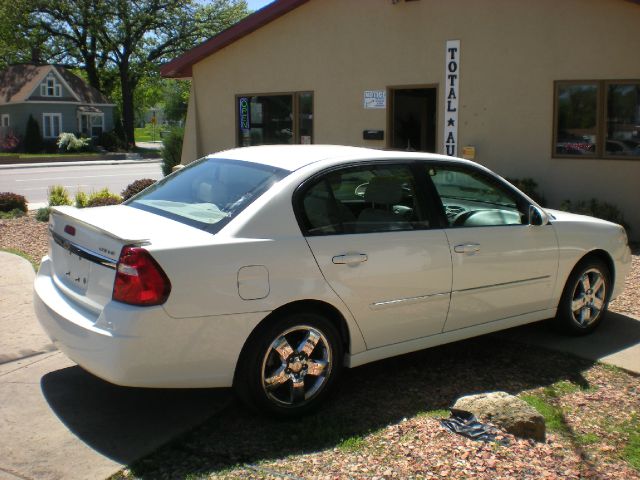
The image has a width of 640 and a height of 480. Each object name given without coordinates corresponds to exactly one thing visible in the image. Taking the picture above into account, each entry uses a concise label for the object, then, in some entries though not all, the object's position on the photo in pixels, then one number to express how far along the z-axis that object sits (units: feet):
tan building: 34.81
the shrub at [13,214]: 42.04
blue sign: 46.62
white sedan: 12.57
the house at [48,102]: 149.18
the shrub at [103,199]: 40.50
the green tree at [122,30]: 158.20
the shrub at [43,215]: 40.14
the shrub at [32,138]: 144.25
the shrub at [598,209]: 34.09
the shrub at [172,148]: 52.75
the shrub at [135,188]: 43.45
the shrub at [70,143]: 144.61
